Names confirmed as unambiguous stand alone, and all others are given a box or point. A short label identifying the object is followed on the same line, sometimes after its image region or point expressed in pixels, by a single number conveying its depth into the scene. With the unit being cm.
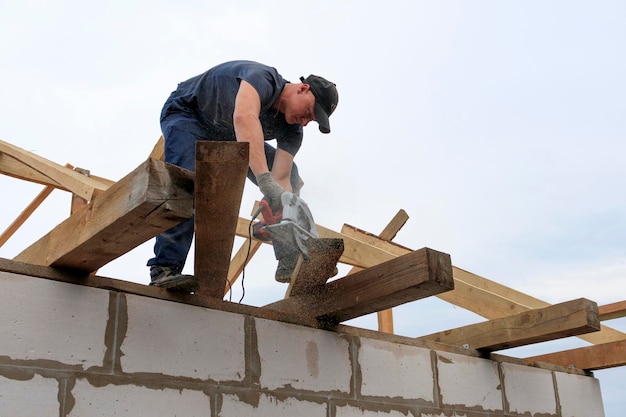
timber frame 181
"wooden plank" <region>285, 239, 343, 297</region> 239
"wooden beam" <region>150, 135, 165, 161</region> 412
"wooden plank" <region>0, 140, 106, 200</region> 398
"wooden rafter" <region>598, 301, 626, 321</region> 385
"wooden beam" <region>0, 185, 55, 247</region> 521
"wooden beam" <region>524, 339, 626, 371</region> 384
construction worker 252
